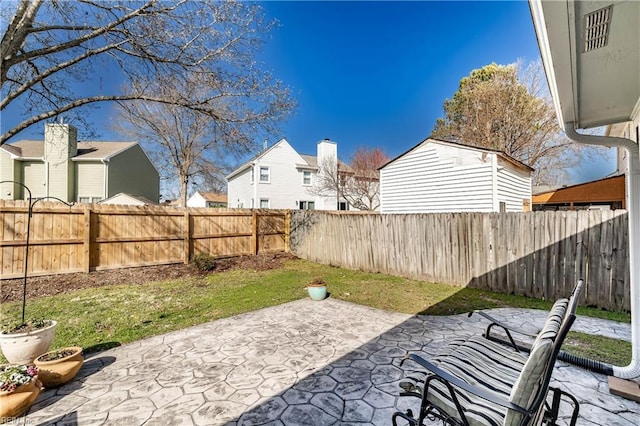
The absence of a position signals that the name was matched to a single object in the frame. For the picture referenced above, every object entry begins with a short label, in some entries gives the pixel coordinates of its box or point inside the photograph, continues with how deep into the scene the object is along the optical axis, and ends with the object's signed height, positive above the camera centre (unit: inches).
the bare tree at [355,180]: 818.8 +110.4
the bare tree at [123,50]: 189.2 +127.8
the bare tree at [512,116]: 659.4 +253.7
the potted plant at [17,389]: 88.1 -57.0
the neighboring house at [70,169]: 601.9 +110.5
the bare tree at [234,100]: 242.2 +111.0
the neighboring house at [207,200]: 1386.6 +89.9
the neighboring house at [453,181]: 350.0 +51.8
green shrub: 331.3 -54.6
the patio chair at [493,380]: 51.1 -40.3
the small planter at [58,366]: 107.3 -59.4
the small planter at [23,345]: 111.6 -52.4
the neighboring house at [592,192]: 338.3 +32.9
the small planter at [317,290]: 219.3 -58.4
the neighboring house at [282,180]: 772.0 +110.2
